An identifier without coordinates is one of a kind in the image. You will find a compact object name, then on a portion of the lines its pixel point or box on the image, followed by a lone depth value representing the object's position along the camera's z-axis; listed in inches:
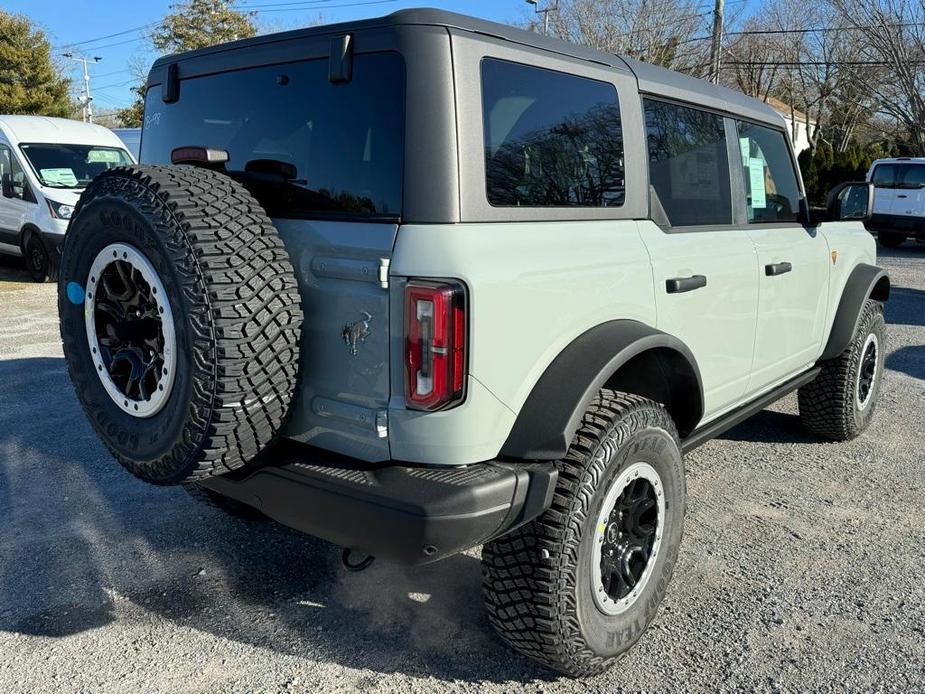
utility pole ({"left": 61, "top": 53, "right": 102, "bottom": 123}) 2182.5
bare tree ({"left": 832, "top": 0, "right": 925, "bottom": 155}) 1142.3
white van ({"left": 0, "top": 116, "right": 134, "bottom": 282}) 424.8
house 1718.8
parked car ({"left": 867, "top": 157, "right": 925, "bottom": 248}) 621.0
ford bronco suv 83.5
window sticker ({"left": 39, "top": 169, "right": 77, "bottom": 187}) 434.0
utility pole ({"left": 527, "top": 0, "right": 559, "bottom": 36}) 1240.5
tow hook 123.9
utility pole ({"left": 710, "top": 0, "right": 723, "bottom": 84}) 958.4
